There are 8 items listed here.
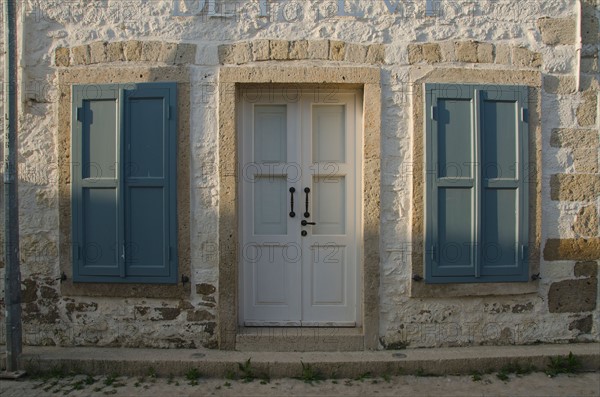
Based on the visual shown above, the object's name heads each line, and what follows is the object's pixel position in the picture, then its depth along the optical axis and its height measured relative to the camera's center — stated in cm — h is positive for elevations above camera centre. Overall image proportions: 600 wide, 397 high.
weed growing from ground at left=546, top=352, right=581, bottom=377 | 441 -143
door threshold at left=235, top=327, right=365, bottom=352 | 460 -128
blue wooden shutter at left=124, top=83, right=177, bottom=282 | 459 +10
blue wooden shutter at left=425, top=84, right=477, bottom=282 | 460 +7
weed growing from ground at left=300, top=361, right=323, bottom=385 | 426 -145
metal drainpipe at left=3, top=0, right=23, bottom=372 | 420 -5
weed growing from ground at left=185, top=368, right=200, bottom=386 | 425 -145
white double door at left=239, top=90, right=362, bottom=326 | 484 -15
